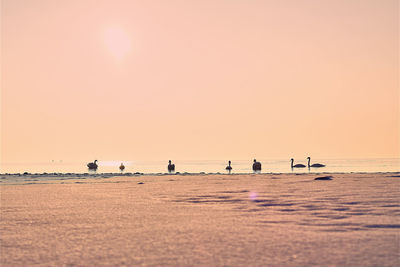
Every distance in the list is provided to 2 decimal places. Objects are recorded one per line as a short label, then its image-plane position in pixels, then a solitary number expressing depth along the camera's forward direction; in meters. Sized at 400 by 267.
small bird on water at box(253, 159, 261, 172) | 84.46
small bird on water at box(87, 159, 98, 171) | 99.18
